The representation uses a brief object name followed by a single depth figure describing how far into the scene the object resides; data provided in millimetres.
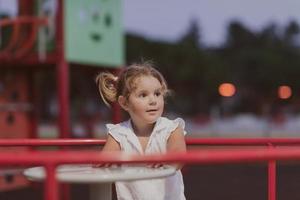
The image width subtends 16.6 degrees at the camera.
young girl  2847
